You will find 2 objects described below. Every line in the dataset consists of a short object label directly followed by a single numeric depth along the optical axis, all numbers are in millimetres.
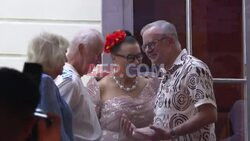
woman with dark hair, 5633
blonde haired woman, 3846
